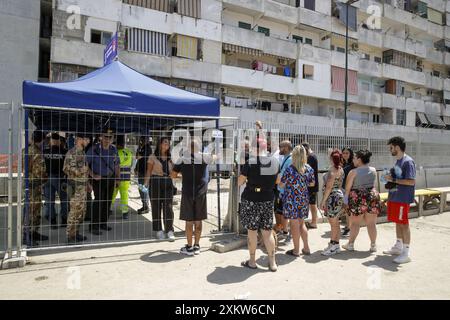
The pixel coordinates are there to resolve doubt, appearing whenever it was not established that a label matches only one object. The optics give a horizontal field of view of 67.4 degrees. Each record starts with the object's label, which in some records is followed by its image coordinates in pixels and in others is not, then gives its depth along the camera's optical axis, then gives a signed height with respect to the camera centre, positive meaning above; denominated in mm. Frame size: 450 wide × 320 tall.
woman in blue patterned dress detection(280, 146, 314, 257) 4754 -467
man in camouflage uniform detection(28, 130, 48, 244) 5387 -284
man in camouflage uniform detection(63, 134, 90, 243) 5230 -326
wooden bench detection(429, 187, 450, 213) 8781 -1004
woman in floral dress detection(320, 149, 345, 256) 5180 -601
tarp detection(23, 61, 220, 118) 4711 +986
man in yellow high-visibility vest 7112 -328
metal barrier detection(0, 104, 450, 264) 4893 -279
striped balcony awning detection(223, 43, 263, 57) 22859 +7729
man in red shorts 4855 -409
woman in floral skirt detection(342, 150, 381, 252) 5207 -522
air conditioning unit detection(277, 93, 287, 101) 25944 +5049
